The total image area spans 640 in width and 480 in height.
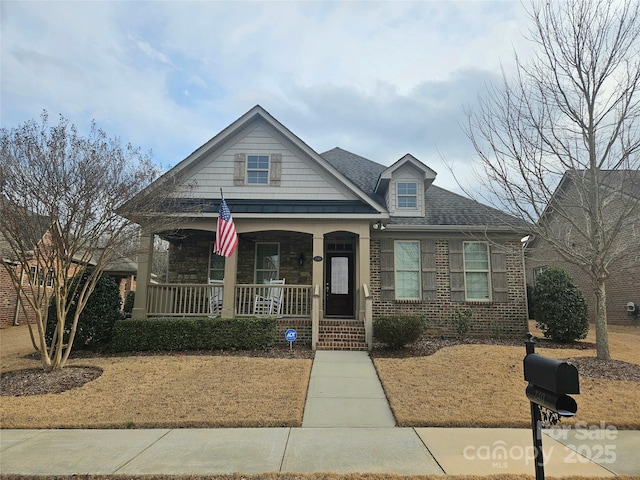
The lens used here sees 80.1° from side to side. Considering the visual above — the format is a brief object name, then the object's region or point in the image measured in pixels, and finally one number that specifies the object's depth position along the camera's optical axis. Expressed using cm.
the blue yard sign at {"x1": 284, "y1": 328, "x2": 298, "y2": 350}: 937
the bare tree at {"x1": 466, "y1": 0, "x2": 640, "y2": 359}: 700
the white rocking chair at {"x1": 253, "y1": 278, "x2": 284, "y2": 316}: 1077
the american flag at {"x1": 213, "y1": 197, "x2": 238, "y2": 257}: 948
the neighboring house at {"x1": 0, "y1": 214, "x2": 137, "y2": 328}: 732
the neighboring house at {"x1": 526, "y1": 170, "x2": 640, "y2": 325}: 700
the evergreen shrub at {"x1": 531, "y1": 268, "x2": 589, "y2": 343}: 1041
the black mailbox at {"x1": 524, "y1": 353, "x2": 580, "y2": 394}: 227
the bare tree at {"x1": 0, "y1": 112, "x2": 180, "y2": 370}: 682
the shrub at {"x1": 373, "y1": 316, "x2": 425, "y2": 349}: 883
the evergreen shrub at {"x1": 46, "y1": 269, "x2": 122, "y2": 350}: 916
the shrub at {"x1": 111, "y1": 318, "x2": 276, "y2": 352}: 920
